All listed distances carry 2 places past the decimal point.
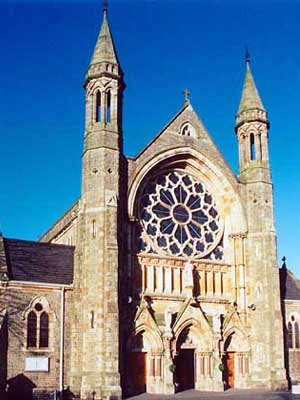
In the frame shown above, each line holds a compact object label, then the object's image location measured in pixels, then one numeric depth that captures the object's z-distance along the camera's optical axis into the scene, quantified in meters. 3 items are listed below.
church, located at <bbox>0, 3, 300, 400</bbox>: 33.31
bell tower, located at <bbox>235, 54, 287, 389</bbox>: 39.19
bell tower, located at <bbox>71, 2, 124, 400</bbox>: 32.91
